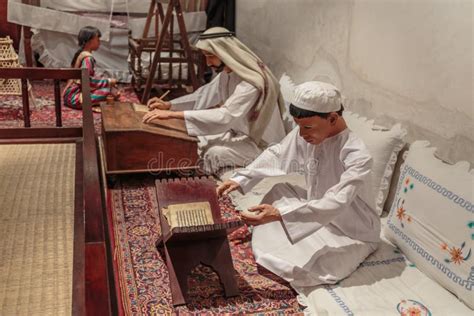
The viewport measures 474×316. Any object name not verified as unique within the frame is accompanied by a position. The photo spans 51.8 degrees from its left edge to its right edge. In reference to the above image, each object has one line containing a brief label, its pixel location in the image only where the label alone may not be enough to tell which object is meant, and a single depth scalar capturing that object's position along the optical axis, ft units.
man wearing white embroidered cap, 7.66
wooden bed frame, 3.66
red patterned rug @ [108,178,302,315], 7.74
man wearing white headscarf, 11.87
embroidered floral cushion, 7.24
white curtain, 21.39
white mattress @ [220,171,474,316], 7.38
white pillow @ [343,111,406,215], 9.27
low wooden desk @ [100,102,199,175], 11.27
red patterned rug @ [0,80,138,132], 16.08
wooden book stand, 7.67
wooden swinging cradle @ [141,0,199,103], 15.84
